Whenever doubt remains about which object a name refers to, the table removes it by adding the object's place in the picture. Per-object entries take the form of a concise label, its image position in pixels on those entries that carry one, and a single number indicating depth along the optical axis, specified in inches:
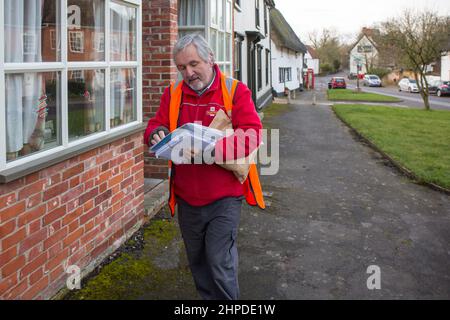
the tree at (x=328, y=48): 3690.9
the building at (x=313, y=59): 3206.2
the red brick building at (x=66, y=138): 128.8
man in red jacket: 123.3
